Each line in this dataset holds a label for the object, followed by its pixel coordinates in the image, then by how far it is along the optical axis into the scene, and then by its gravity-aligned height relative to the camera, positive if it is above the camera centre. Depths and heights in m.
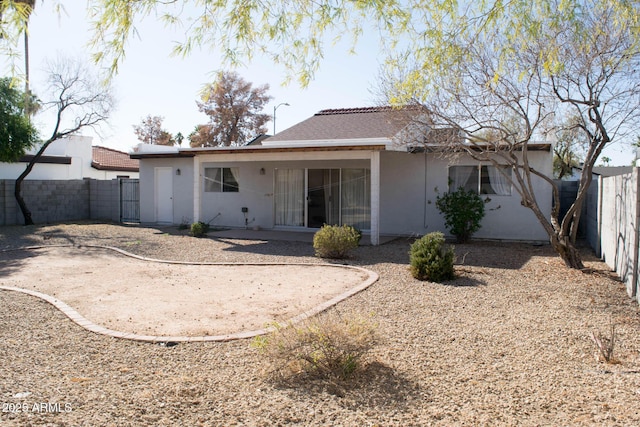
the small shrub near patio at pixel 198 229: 15.31 -0.88
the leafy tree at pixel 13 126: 16.84 +2.28
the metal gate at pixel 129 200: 20.31 -0.09
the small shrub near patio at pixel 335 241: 11.12 -0.86
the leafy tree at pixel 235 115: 40.28 +6.39
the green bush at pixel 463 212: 13.70 -0.29
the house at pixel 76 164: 21.81 +1.63
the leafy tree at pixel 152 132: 48.34 +5.97
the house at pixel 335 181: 13.70 +0.57
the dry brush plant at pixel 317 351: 4.50 -1.29
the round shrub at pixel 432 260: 8.71 -0.99
